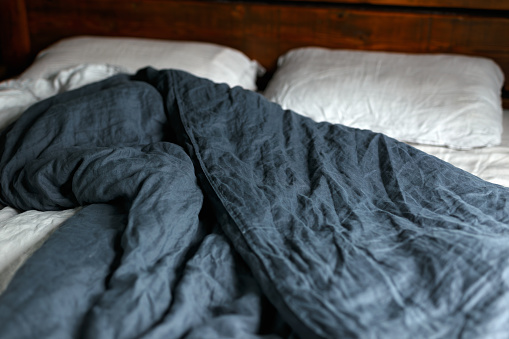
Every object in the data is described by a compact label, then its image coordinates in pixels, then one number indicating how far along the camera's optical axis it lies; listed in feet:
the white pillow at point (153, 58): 5.70
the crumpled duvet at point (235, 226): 2.36
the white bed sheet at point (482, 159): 4.06
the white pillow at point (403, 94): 4.59
